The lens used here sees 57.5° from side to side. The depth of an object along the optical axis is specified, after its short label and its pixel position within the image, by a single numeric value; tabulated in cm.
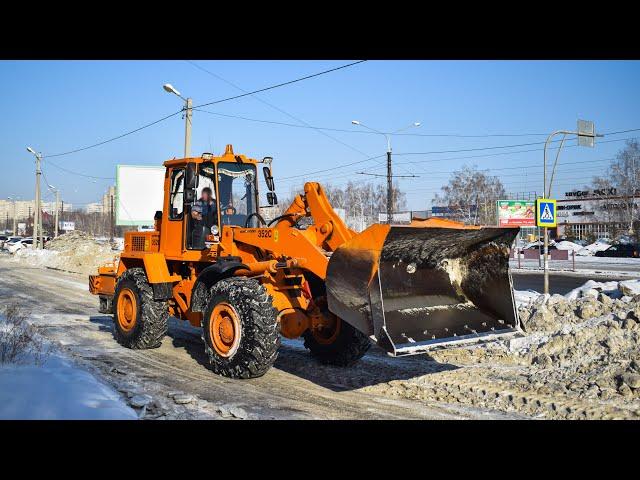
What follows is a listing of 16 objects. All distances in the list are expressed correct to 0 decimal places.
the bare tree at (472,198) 5934
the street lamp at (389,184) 3028
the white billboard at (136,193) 3194
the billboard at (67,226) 8434
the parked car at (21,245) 4452
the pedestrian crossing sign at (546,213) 1533
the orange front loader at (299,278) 649
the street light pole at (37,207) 4347
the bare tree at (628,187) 5606
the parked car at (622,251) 4441
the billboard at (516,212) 3086
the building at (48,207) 18469
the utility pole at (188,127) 2005
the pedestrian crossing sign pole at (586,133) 1855
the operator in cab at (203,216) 862
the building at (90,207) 19091
